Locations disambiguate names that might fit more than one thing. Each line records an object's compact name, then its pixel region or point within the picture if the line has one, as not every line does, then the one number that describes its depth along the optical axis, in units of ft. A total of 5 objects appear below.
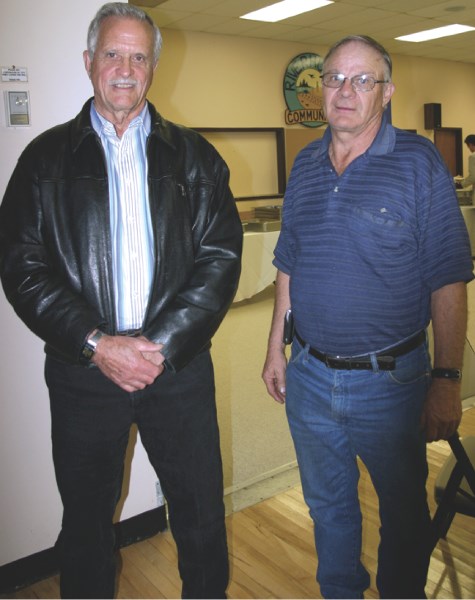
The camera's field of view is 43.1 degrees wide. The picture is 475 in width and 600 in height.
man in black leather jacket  4.92
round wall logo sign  30.42
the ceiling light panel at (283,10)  23.32
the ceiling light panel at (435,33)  29.14
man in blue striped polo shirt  4.99
